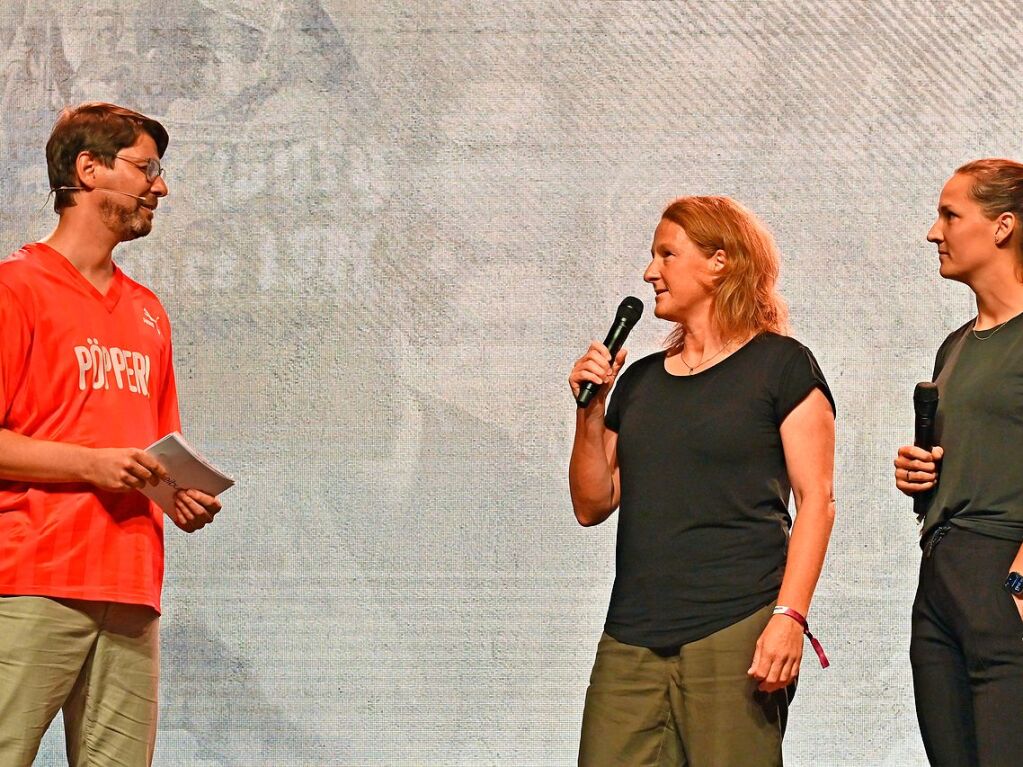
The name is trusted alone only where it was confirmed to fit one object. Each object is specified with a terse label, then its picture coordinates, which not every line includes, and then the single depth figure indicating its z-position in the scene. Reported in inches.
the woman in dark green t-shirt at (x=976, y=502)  248.7
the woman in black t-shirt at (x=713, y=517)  247.4
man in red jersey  251.1
